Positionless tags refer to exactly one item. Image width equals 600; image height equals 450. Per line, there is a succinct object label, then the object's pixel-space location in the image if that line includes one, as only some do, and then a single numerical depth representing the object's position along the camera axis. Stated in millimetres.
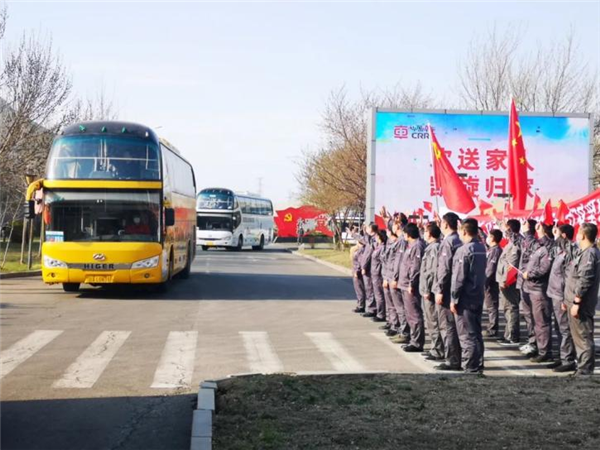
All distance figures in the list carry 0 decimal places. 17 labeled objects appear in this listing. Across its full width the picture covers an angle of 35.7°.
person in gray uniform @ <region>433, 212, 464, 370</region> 11586
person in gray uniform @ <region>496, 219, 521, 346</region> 14586
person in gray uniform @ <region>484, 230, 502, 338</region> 15301
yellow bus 20344
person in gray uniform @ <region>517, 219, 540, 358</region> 13297
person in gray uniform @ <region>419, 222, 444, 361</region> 12547
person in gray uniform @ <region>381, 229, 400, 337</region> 15023
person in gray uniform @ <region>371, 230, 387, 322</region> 17109
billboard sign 23344
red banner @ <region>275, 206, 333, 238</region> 78125
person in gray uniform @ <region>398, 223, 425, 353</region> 13445
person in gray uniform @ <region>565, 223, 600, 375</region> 11141
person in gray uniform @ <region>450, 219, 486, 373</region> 11281
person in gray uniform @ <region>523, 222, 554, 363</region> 12563
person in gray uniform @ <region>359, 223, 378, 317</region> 17953
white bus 56562
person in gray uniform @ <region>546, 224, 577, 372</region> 11797
